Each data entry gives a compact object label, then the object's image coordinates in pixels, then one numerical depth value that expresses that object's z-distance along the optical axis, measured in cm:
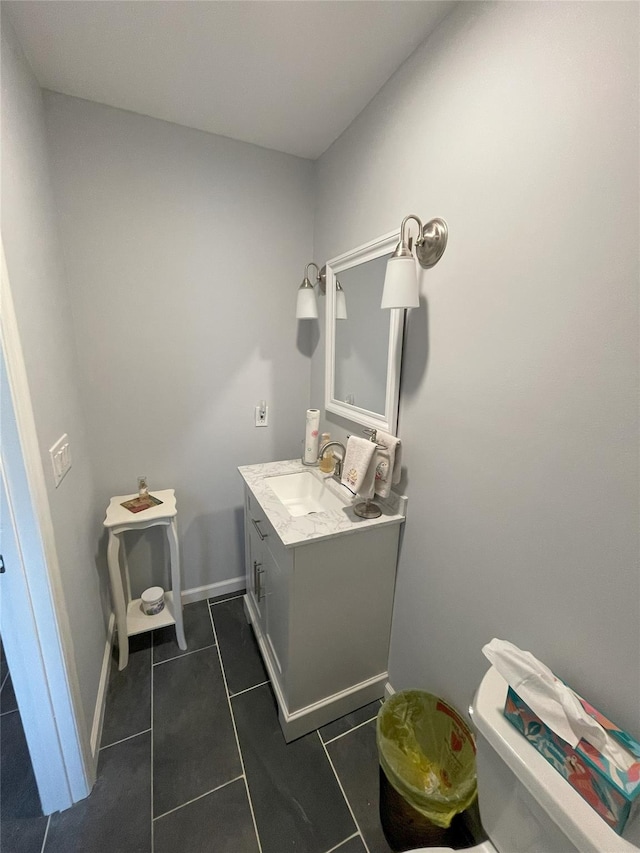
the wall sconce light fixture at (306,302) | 166
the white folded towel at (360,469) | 118
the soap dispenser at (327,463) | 163
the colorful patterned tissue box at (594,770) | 54
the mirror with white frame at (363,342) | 125
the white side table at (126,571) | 143
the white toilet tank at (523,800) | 54
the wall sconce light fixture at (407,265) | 101
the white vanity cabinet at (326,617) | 116
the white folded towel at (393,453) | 117
